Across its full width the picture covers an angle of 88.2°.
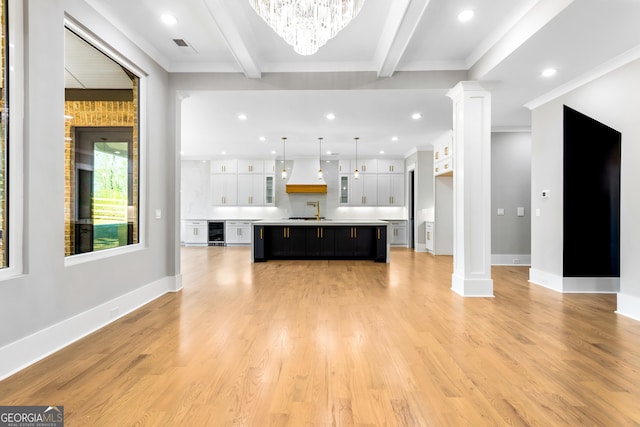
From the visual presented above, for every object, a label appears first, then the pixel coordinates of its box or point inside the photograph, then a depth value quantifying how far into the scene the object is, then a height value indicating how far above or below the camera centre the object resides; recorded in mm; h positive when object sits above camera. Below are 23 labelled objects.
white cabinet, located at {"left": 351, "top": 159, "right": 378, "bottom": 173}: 10297 +1488
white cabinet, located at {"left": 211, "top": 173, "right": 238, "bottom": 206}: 10484 +772
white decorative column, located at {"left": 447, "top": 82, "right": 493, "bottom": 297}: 4230 +281
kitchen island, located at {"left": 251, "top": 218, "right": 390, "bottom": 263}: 7312 -586
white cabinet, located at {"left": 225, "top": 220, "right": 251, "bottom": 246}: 10312 -615
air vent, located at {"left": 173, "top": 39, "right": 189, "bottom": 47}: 3807 +2000
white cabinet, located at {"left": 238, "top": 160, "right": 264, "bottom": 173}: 10461 +1501
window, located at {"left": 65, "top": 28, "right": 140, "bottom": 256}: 2912 +635
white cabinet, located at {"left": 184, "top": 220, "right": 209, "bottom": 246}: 10336 -587
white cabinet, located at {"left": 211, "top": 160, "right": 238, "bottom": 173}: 10484 +1502
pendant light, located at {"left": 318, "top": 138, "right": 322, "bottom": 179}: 8816 +1730
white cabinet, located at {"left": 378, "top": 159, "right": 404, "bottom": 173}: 10281 +1486
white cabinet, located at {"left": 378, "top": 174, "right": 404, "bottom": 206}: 10250 +736
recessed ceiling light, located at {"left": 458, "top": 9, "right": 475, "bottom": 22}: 3191 +1959
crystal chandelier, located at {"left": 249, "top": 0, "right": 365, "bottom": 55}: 2406 +1476
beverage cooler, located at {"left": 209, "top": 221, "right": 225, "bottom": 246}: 10344 -619
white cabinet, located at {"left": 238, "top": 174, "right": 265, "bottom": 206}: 10461 +772
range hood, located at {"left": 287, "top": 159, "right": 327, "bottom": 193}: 10078 +1041
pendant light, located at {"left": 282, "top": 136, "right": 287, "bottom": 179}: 8031 +1773
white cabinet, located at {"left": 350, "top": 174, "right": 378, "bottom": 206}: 10297 +738
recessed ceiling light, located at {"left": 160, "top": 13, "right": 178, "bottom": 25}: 3316 +1990
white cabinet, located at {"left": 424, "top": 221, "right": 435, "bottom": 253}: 8492 -566
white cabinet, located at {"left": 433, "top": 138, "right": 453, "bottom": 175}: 7227 +1338
